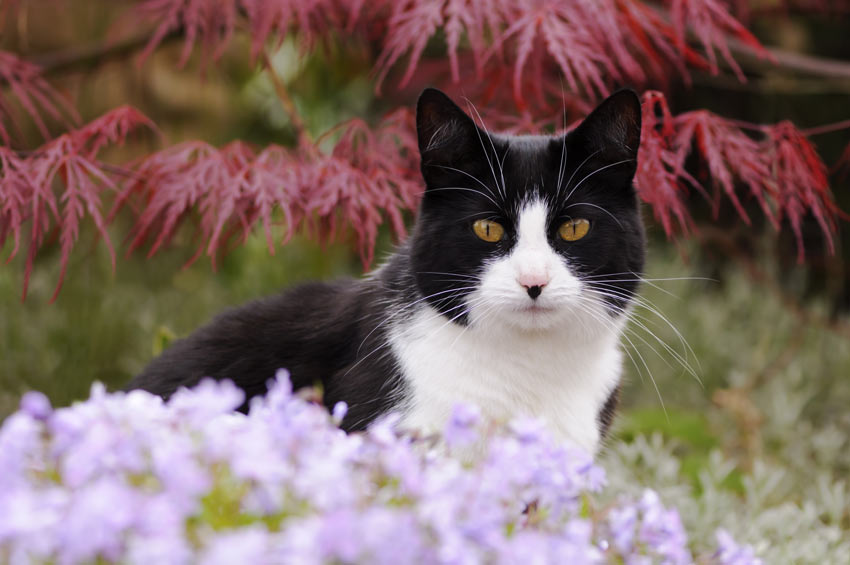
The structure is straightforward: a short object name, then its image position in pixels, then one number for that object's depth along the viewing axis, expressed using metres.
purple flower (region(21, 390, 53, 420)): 0.97
